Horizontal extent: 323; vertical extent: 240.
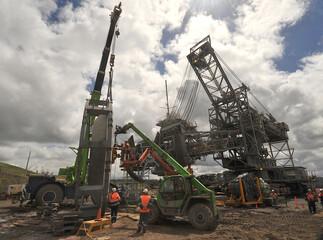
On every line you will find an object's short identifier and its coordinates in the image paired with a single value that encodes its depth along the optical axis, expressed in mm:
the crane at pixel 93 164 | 7398
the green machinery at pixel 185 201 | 7258
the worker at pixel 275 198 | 13709
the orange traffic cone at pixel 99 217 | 6905
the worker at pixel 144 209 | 7171
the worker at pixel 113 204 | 8359
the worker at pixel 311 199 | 11440
